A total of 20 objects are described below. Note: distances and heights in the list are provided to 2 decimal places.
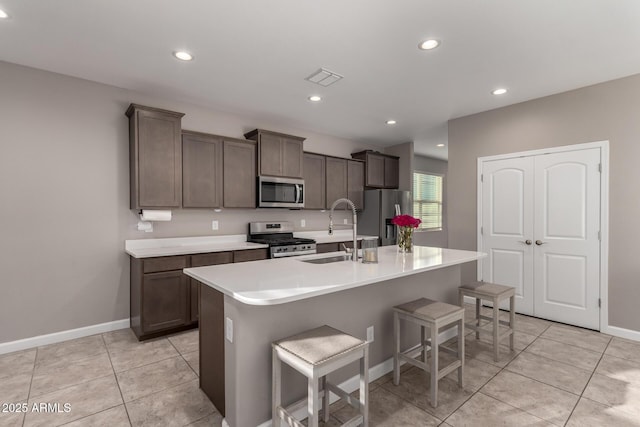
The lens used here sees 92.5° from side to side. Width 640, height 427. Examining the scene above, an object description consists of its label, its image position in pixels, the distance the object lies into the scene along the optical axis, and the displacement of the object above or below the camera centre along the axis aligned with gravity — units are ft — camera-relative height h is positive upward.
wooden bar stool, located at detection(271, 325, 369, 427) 4.77 -2.44
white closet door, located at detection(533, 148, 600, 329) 11.08 -0.99
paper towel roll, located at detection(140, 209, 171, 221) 11.00 -0.08
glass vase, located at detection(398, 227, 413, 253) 9.60 -0.82
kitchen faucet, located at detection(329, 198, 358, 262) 7.93 -0.80
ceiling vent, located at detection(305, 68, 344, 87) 9.91 +4.53
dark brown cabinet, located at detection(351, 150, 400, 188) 18.58 +2.72
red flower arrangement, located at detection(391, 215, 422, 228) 9.18 -0.27
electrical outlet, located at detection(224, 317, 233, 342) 5.56 -2.15
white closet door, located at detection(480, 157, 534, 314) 12.62 -0.57
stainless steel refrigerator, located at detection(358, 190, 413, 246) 17.65 +0.07
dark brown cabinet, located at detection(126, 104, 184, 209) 10.57 +2.00
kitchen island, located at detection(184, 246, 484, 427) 5.44 -2.15
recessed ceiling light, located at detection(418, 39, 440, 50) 8.09 +4.51
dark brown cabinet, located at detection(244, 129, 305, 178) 13.75 +2.77
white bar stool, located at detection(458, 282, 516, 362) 8.70 -2.50
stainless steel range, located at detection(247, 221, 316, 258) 13.00 -1.26
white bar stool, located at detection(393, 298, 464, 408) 6.68 -2.60
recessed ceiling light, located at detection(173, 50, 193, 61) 8.70 +4.56
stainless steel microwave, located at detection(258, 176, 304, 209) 13.84 +0.95
